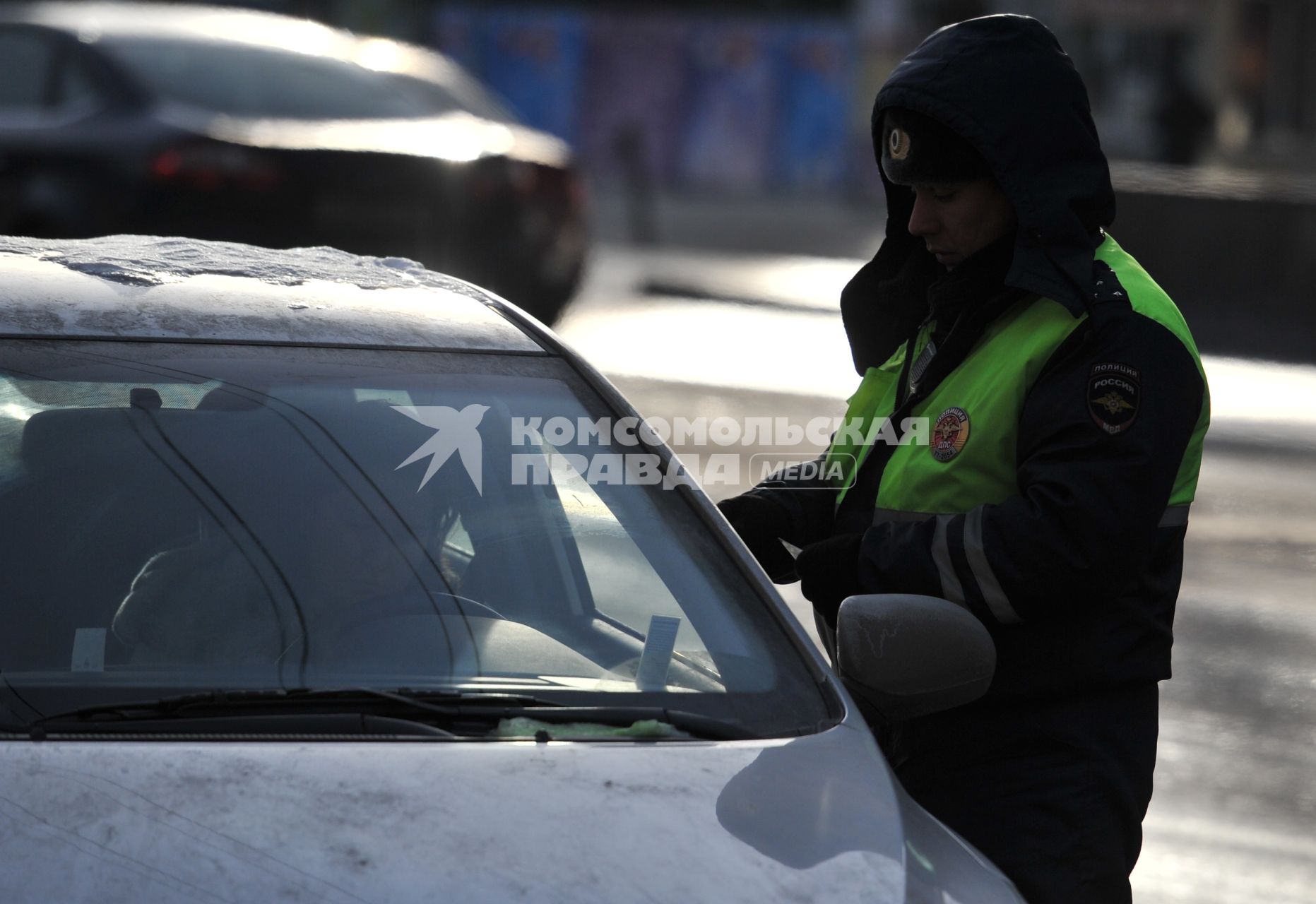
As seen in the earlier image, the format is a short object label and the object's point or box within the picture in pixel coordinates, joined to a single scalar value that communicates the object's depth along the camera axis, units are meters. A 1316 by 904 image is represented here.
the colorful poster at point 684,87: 57.97
